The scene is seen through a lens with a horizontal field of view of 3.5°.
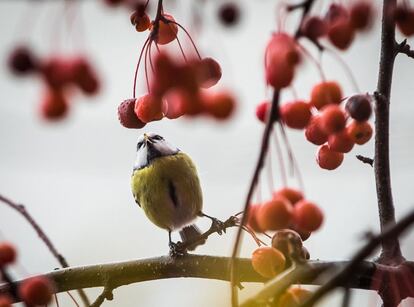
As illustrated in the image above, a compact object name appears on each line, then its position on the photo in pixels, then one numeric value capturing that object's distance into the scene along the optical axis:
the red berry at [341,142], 3.43
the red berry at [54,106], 3.29
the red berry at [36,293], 3.42
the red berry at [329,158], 3.47
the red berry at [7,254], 3.43
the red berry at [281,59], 3.32
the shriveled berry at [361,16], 3.35
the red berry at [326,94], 3.40
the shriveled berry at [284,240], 3.39
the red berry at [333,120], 3.38
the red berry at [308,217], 3.36
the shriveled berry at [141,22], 3.43
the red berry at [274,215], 3.35
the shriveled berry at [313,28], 3.32
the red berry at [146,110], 3.42
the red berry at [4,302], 3.40
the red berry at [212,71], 3.40
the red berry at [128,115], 3.47
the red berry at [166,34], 3.44
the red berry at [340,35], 3.35
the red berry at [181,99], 3.30
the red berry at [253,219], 3.37
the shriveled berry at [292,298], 3.37
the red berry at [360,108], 3.39
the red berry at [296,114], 3.39
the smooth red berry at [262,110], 3.42
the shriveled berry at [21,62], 3.28
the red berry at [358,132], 3.43
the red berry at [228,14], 3.32
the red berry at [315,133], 3.42
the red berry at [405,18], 3.36
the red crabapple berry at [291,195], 3.37
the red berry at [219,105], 3.32
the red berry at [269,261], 3.39
